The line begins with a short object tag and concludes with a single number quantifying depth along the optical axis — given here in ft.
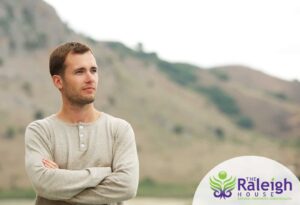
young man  10.68
